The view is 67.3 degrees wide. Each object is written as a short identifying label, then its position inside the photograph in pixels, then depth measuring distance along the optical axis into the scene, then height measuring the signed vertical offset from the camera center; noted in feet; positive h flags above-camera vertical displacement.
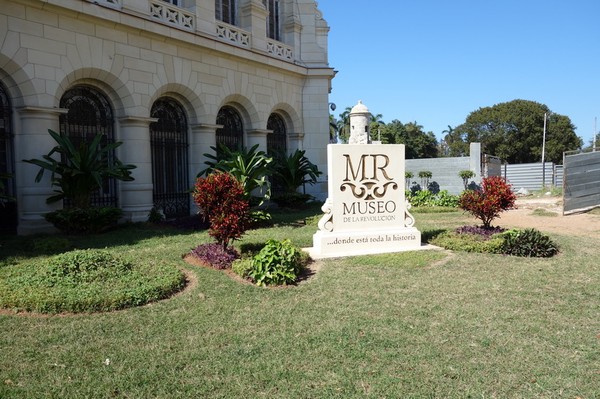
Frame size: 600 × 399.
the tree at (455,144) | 199.71 +12.74
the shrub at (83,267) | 19.67 -4.11
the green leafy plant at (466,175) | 74.79 -0.53
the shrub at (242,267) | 22.34 -4.64
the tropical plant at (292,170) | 52.17 +0.49
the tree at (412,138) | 195.18 +15.53
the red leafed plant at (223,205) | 24.22 -1.60
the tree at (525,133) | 174.40 +14.89
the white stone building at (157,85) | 34.40 +8.78
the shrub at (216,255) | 24.20 -4.43
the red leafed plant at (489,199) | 30.78 -1.91
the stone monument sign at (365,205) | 28.25 -2.06
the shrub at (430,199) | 58.29 -3.56
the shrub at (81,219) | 32.58 -3.05
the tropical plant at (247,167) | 38.55 +0.70
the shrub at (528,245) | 27.22 -4.50
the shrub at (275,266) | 21.44 -4.42
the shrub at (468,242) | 28.09 -4.57
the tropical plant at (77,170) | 32.89 +0.54
